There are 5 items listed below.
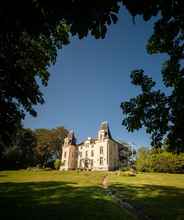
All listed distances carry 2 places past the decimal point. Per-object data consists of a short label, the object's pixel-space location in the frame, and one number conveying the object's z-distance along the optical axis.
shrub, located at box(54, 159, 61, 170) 75.62
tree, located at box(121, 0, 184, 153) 9.09
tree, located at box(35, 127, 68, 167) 80.25
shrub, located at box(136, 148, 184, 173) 51.03
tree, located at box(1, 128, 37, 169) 63.97
